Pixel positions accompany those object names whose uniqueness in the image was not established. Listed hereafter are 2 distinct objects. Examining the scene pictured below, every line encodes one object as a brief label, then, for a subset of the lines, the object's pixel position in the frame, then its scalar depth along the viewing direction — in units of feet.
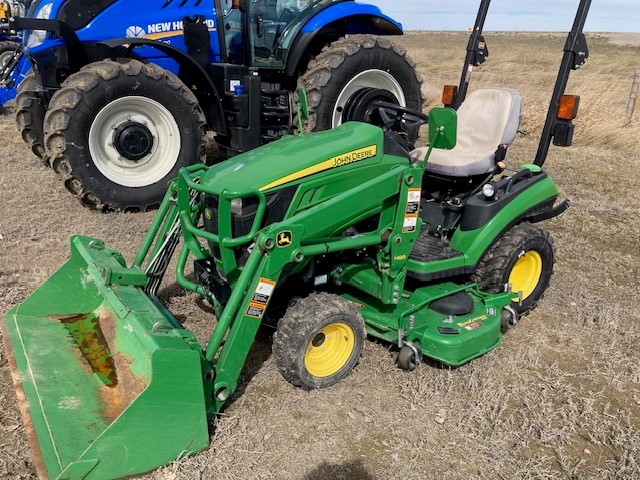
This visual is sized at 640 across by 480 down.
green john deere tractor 7.86
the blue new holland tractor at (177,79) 17.19
